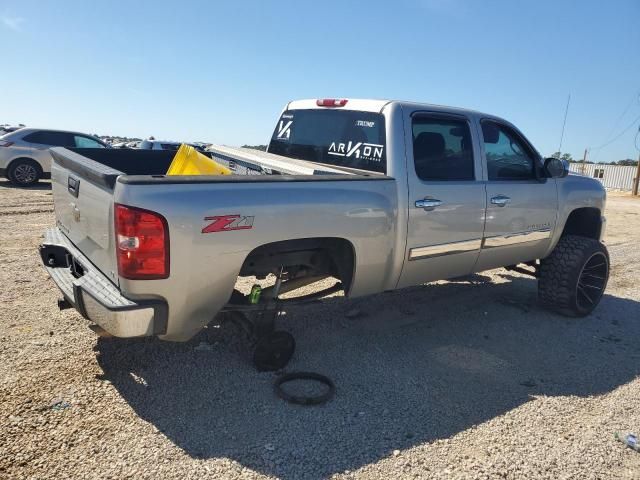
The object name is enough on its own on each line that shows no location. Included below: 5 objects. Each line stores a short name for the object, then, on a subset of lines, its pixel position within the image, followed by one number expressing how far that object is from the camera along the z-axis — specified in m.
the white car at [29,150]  12.74
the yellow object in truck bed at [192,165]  3.68
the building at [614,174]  32.85
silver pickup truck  2.78
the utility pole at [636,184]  26.31
